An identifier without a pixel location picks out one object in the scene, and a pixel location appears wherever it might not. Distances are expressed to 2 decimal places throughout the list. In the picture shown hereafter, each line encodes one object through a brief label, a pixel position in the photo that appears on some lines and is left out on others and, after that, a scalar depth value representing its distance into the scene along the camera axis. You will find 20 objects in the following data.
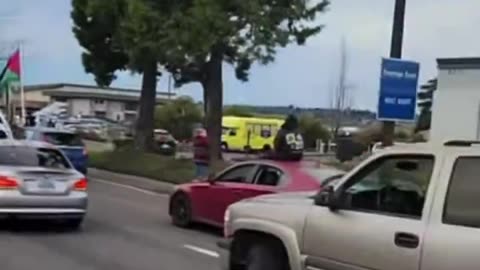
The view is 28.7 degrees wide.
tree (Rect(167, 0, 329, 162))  27.05
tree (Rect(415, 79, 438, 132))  66.94
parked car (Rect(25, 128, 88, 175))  25.64
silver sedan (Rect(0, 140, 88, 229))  13.88
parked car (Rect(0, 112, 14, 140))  24.22
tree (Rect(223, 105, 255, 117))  81.62
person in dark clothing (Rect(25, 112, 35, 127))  55.57
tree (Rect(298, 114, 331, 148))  67.81
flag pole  50.17
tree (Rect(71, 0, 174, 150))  28.84
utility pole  14.28
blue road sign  14.15
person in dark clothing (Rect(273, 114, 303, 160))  17.12
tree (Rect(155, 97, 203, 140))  73.06
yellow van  65.81
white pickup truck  6.57
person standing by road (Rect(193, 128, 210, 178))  24.02
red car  13.88
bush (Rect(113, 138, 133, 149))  38.30
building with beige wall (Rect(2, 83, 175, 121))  110.62
